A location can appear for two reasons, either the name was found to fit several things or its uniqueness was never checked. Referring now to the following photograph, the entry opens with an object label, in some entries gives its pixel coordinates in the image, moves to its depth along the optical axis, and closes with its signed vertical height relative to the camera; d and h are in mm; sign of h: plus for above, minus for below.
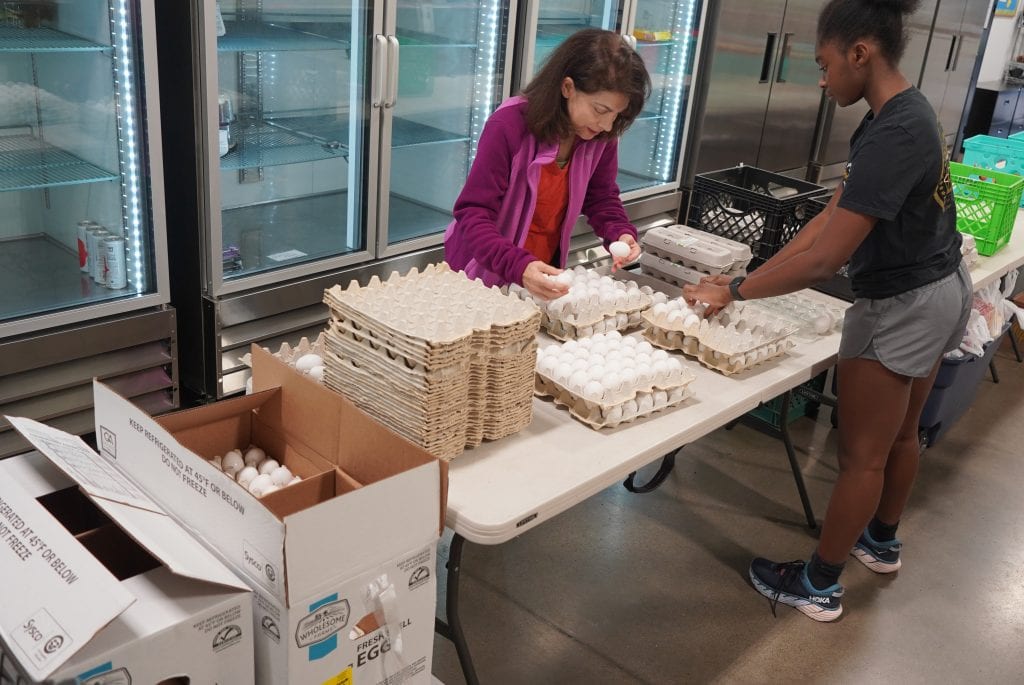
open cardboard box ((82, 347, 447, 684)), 1379 -841
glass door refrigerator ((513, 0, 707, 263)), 4414 -386
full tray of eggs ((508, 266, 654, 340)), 2430 -769
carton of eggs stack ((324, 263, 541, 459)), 1749 -684
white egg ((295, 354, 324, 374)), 2113 -829
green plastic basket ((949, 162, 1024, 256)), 3512 -629
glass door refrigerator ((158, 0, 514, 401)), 3150 -632
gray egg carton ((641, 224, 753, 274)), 2760 -684
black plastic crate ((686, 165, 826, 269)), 3008 -624
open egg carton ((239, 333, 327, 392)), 2074 -835
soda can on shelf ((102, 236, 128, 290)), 3119 -965
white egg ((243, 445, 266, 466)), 1889 -925
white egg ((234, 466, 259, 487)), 1787 -917
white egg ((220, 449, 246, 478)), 1839 -922
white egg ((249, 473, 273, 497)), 1737 -907
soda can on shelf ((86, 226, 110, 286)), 3148 -944
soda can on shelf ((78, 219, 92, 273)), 3234 -959
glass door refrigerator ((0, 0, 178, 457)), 2871 -825
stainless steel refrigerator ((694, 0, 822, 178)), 4836 -375
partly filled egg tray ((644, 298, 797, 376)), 2408 -804
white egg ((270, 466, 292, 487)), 1798 -918
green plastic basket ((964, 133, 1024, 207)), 4367 -541
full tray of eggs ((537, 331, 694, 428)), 2074 -807
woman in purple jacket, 2365 -437
